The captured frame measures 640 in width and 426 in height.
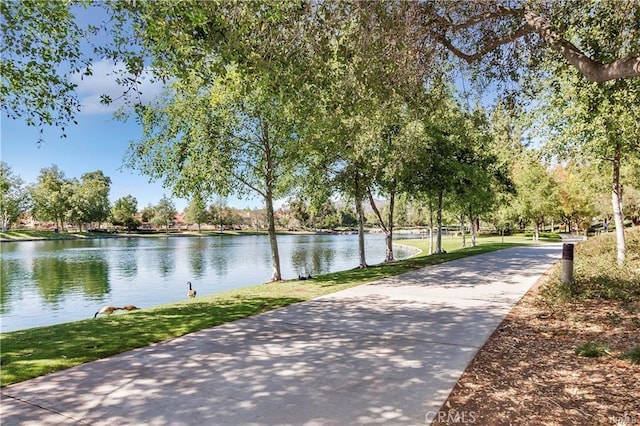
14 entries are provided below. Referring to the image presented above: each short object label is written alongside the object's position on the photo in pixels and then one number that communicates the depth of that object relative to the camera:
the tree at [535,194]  35.28
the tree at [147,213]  103.75
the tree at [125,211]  89.62
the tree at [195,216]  93.82
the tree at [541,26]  6.02
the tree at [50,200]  76.94
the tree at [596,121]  8.48
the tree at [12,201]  70.44
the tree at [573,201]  32.91
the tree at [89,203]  77.11
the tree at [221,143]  13.31
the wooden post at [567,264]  8.70
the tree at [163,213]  97.69
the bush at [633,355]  4.43
